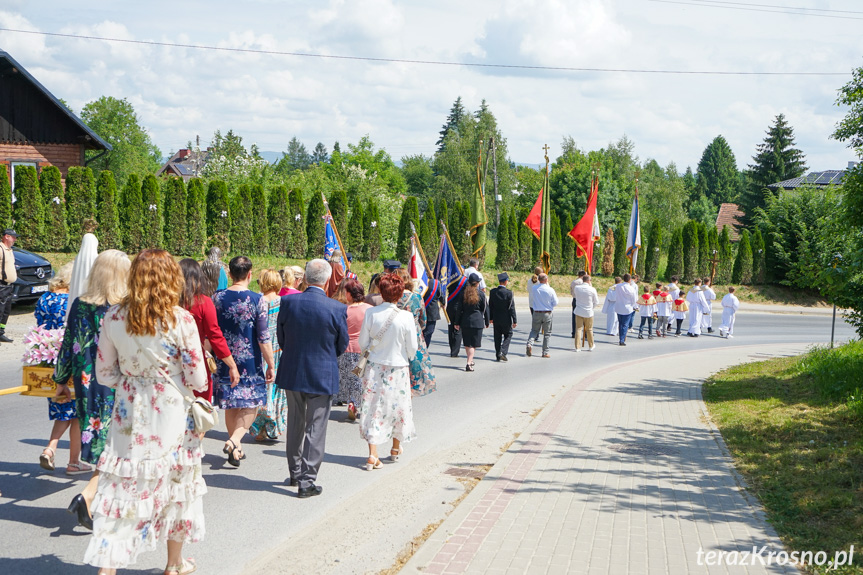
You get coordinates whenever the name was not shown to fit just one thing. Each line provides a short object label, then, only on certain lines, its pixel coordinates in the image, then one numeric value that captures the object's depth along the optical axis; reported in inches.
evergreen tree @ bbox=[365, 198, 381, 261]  1333.7
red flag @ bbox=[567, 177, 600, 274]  1040.2
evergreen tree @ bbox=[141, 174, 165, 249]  1104.2
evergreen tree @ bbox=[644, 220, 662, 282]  1654.8
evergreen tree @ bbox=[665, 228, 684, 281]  1670.8
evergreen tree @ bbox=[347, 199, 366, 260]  1323.8
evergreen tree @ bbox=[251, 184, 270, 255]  1216.2
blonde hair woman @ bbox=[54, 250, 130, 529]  207.8
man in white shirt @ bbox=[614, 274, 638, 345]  841.5
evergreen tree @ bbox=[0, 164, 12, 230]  968.9
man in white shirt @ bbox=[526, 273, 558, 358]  677.3
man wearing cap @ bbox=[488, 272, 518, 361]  633.0
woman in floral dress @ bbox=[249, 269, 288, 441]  326.6
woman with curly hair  174.6
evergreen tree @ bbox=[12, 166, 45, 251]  988.6
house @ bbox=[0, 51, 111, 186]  1131.3
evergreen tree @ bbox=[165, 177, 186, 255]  1130.7
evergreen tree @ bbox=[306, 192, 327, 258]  1272.1
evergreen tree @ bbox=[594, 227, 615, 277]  1641.2
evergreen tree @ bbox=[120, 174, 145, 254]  1091.3
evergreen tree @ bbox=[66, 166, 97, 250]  1035.3
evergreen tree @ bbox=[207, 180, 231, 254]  1163.9
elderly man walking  260.1
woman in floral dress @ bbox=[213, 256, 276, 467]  283.0
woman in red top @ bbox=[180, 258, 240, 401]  241.3
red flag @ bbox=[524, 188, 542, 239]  1080.8
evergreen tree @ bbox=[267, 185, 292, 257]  1237.7
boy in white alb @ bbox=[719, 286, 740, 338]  970.7
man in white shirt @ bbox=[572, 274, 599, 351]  749.3
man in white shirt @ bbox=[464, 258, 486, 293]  653.9
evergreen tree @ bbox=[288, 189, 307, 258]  1251.8
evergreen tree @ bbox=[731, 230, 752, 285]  1685.5
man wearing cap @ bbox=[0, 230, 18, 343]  539.8
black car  706.2
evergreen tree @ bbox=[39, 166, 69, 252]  1008.9
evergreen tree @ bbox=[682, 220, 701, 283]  1675.7
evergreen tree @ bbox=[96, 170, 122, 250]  1065.5
